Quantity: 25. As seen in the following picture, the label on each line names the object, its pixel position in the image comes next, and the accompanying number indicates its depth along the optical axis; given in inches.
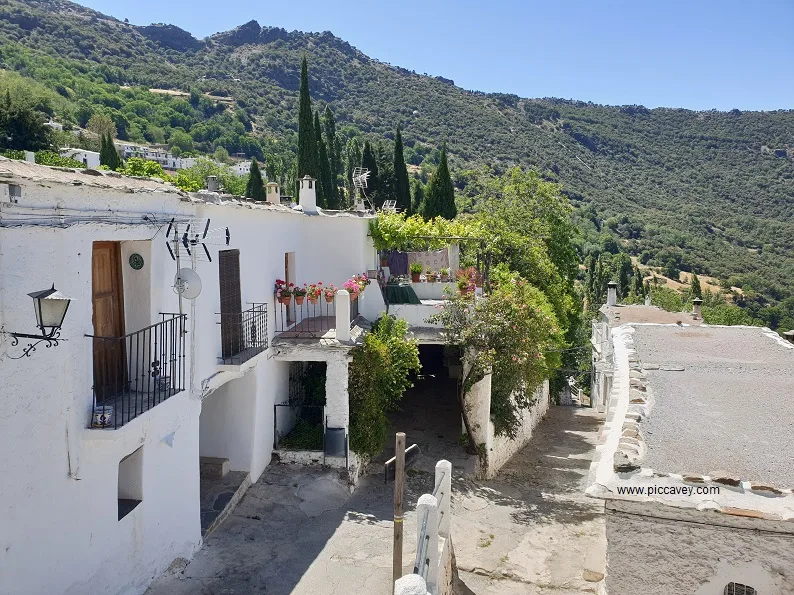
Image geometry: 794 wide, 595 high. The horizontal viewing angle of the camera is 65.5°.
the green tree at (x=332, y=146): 1516.7
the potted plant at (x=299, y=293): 556.2
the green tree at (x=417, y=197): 1606.8
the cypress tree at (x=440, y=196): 1336.1
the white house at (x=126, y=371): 242.4
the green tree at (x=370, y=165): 1402.6
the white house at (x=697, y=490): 213.6
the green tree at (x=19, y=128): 1060.5
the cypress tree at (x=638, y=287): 2046.8
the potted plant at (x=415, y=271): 802.2
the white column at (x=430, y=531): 318.3
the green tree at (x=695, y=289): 2010.3
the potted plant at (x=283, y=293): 550.0
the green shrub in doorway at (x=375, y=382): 539.2
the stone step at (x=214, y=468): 494.3
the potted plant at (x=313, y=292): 564.4
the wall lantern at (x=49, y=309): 228.7
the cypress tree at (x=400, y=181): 1403.8
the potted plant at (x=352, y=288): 597.0
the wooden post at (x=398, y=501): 324.5
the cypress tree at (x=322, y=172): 1248.2
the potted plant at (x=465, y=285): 646.2
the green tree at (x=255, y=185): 1521.9
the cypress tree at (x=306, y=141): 1228.5
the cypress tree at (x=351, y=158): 1576.8
